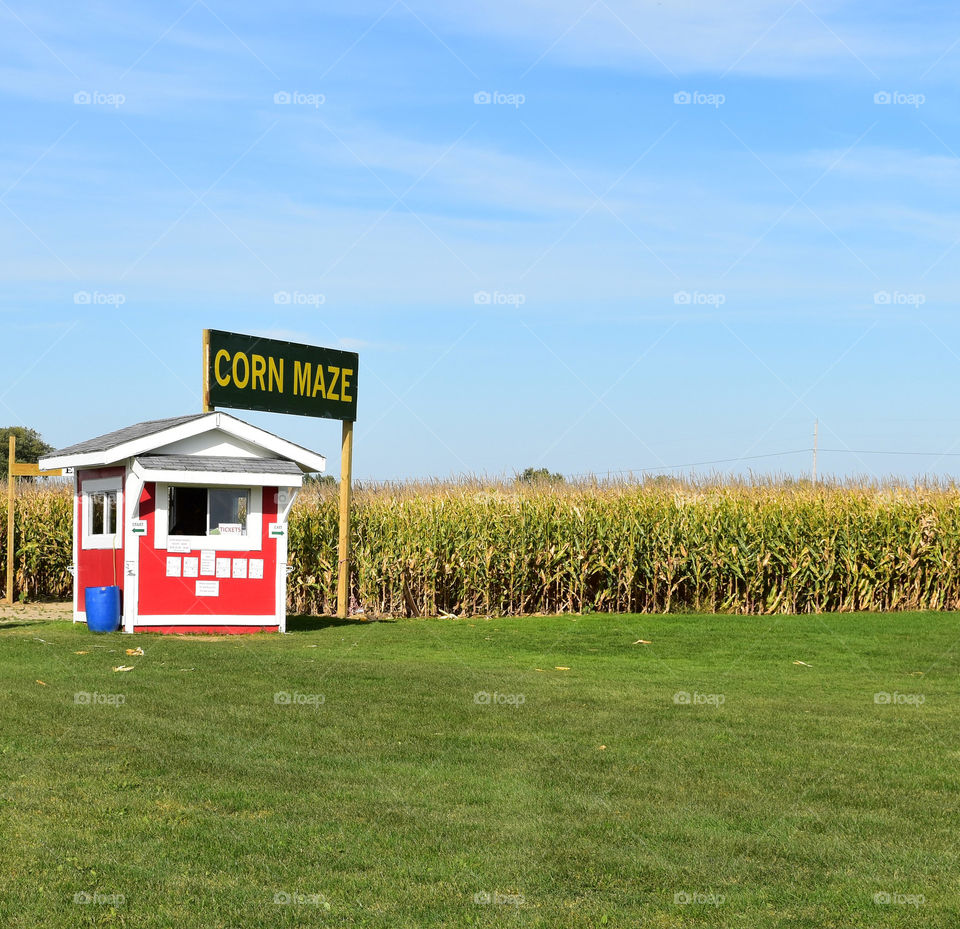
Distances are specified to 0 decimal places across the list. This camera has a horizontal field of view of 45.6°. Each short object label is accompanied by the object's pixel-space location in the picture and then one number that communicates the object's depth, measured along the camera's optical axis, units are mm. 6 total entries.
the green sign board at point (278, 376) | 19891
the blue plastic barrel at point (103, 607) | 17922
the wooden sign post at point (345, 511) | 22406
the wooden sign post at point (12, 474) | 22969
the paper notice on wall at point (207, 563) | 18359
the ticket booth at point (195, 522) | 18047
